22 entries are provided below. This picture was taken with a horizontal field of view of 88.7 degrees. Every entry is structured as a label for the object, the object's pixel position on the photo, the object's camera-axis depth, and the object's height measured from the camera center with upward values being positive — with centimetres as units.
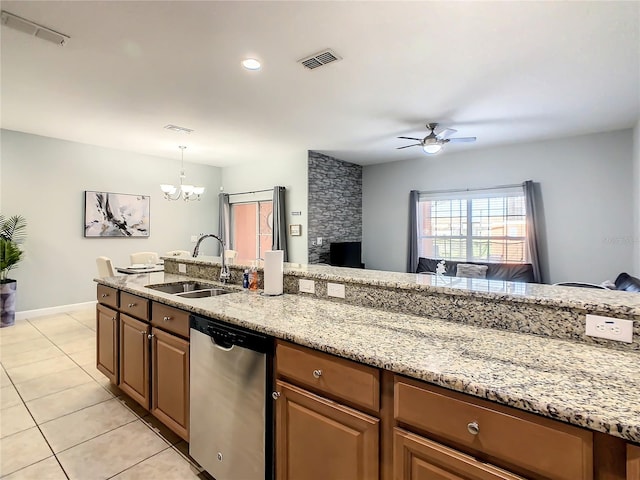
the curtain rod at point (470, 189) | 525 +88
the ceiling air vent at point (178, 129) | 434 +151
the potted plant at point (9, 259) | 437 -25
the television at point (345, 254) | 602 -26
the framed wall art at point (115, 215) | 540 +44
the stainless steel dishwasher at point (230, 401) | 146 -78
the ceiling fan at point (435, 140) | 413 +130
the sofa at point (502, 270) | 497 -48
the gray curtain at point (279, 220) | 600 +37
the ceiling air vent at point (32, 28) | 216 +147
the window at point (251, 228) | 670 +27
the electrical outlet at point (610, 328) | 117 -32
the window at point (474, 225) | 532 +25
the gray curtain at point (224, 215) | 707 +54
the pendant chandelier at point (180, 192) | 497 +82
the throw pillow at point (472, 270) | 523 -49
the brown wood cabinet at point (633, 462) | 74 -51
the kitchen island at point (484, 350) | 84 -40
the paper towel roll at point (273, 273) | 213 -22
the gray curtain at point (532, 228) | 495 +18
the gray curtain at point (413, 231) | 621 +17
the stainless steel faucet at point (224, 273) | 254 -26
